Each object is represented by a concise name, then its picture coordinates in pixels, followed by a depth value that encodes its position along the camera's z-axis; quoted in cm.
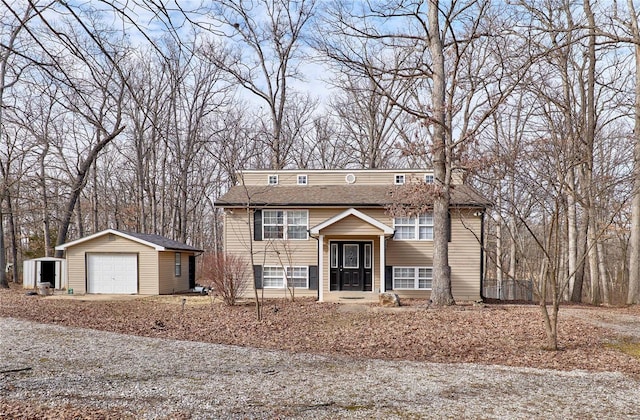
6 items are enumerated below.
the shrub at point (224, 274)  1535
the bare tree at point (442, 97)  1452
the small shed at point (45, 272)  2145
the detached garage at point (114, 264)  1989
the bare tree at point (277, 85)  2730
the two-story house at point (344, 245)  1791
